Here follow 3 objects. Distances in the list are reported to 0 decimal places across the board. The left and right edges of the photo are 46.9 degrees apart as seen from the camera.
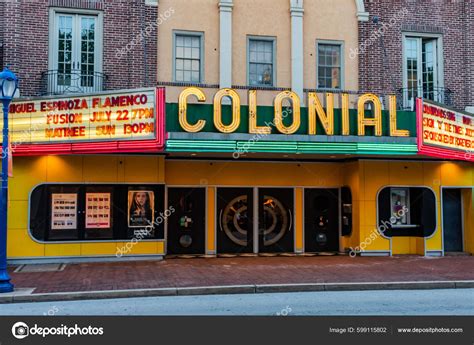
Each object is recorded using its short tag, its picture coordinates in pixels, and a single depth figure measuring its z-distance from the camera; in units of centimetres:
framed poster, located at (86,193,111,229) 1633
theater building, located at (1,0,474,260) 1475
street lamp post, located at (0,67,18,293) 1136
